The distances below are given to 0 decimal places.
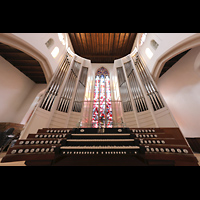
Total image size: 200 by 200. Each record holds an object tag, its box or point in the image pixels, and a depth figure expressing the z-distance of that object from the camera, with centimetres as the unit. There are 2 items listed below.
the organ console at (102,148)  147
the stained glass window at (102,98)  614
